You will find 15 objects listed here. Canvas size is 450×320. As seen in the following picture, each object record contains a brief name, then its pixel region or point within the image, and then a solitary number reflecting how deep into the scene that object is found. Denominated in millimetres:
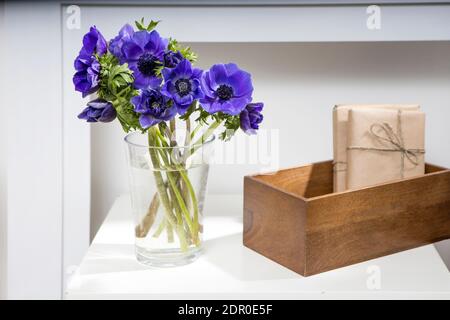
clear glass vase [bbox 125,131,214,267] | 957
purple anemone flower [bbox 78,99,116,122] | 889
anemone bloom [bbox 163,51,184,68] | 891
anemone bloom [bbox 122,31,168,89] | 878
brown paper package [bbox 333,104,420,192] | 1091
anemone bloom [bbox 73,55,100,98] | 879
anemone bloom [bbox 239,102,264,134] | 911
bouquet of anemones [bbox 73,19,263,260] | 878
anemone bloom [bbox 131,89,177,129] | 870
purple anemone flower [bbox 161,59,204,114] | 881
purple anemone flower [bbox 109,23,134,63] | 884
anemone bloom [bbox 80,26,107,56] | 896
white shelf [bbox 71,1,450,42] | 1219
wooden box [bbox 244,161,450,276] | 961
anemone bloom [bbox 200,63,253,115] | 890
